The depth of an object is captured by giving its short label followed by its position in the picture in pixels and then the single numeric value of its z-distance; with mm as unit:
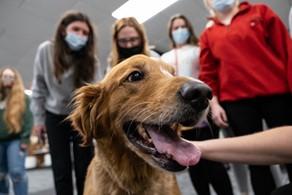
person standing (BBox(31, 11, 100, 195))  1643
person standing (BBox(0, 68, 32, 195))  2513
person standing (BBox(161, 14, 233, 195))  1710
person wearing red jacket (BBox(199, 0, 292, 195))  1487
